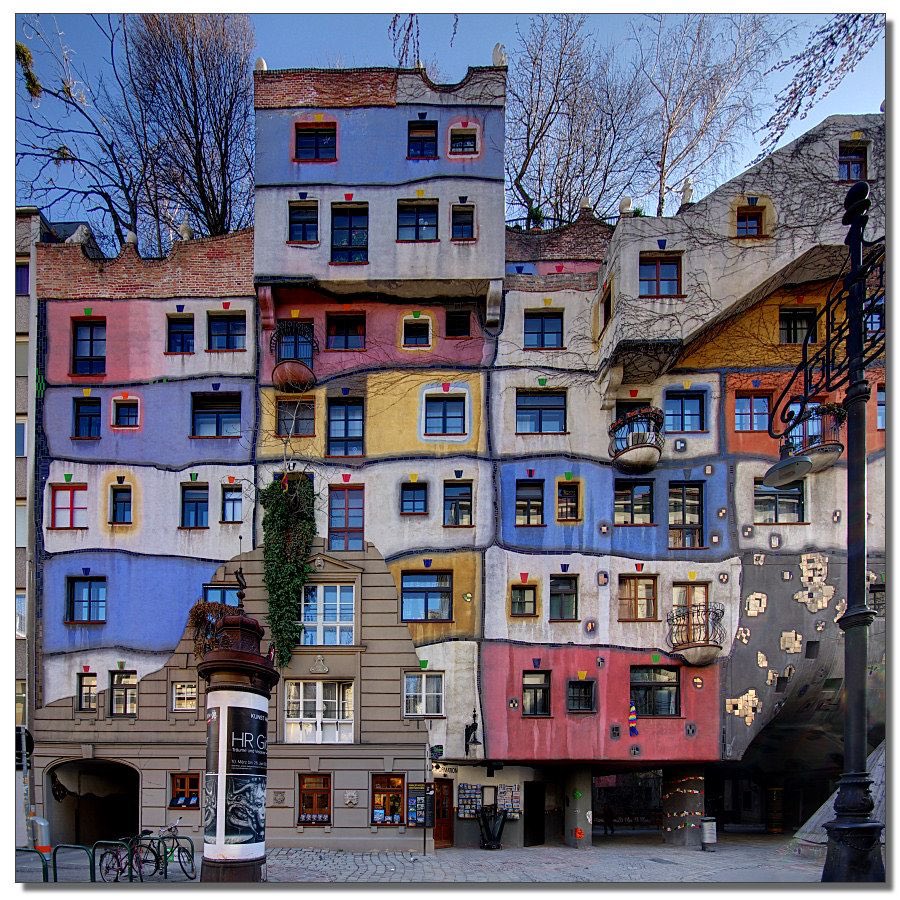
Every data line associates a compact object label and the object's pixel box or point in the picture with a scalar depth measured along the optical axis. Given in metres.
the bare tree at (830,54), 8.97
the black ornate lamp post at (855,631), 6.79
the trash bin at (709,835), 13.01
